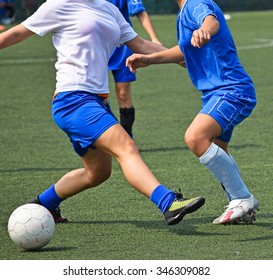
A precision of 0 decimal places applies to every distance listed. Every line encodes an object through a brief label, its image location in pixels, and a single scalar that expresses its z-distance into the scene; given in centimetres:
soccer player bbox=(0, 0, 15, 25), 6769
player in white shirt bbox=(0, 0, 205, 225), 1392
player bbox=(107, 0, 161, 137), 2298
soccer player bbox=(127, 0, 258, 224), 1452
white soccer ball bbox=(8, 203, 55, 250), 1357
